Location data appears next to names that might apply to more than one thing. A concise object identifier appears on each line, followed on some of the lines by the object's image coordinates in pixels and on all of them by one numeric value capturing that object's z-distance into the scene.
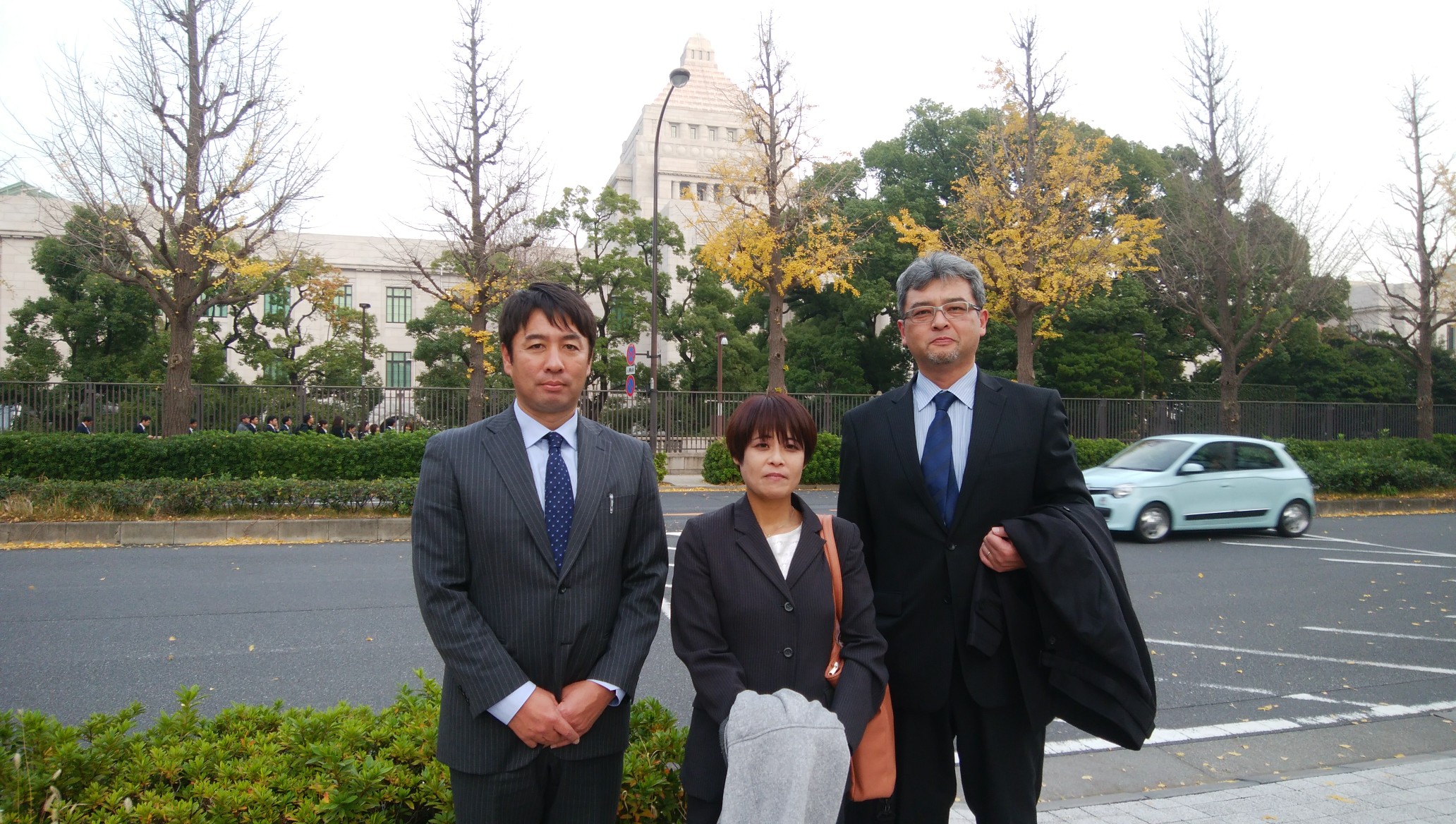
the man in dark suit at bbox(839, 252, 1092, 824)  2.49
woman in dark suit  2.24
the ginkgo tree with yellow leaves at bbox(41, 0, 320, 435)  14.69
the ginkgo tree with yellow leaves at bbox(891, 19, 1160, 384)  19.67
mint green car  11.91
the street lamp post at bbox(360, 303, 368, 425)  36.17
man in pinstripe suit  2.15
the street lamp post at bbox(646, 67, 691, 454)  18.91
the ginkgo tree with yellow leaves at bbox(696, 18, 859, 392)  19.48
